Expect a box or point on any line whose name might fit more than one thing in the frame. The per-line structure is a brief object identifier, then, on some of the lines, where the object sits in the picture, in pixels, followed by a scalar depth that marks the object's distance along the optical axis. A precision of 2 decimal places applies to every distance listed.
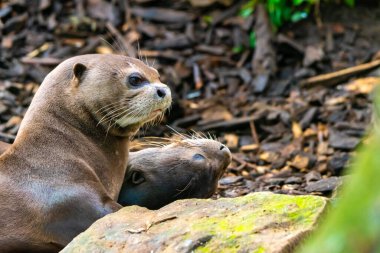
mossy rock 6.52
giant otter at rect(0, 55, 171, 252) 8.70
